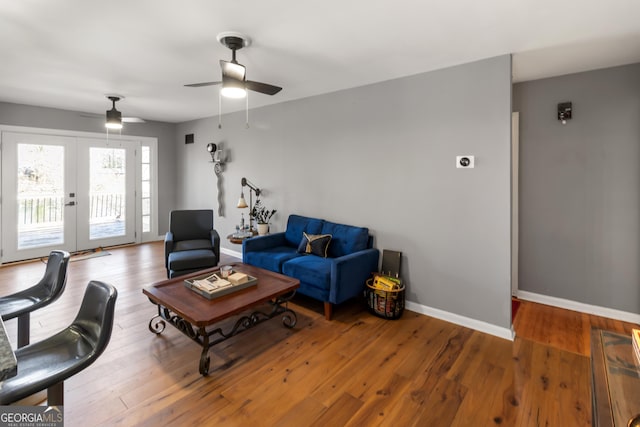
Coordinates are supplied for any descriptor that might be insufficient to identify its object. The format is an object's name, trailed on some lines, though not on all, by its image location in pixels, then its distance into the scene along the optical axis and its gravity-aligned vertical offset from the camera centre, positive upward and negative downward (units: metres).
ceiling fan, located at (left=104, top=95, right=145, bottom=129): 4.36 +1.32
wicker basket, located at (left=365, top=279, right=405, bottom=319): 3.20 -0.89
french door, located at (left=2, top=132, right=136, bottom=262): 5.02 +0.36
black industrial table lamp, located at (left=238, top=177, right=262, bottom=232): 5.14 +0.38
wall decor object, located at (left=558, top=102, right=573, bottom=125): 3.28 +1.04
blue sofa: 3.16 -0.50
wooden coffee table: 2.34 -0.71
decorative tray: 2.64 -0.61
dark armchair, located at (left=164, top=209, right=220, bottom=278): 3.81 -0.39
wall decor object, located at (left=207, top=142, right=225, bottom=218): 5.79 +0.90
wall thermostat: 3.02 +0.49
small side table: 4.50 -0.32
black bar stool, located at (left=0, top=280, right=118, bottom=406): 1.35 -0.67
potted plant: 4.98 +0.02
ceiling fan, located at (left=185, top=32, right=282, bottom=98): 2.47 +1.12
